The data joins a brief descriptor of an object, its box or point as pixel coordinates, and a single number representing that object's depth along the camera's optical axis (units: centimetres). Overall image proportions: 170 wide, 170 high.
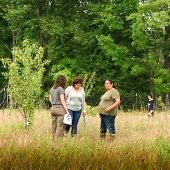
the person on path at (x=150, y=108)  2022
